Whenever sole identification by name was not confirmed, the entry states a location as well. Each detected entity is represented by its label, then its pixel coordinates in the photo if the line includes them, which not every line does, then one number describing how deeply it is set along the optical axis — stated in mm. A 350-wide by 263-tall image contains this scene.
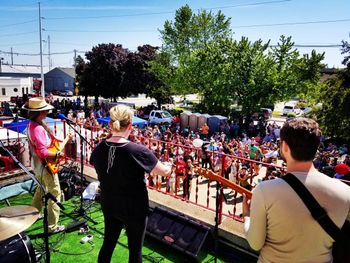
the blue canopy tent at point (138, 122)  21362
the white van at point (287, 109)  43522
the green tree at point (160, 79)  36656
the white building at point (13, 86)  57531
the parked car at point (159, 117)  26578
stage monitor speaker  4098
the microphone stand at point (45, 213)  3145
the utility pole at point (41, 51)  37062
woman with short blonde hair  2604
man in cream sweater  1704
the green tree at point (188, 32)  36906
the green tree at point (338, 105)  19891
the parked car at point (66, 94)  66850
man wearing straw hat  4074
